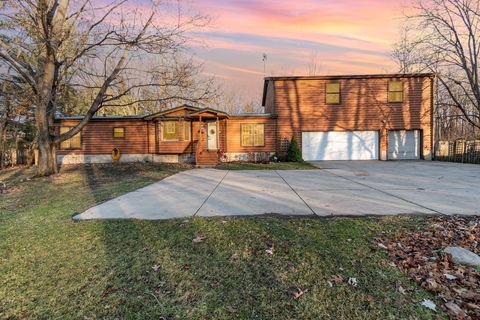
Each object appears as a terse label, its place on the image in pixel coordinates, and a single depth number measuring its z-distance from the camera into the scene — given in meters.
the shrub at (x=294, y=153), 16.39
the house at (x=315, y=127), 17.33
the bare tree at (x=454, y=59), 17.19
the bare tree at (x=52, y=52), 9.52
